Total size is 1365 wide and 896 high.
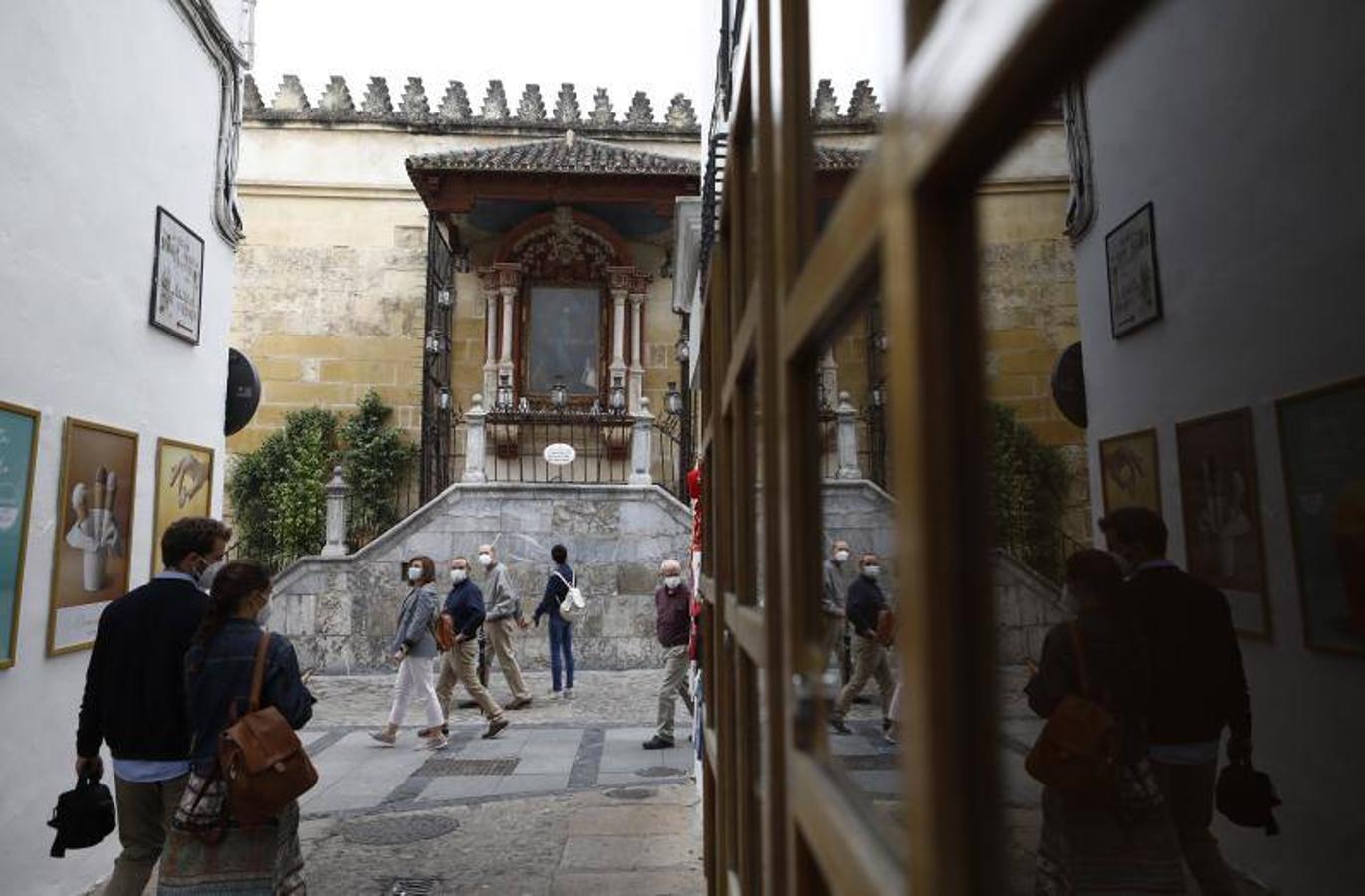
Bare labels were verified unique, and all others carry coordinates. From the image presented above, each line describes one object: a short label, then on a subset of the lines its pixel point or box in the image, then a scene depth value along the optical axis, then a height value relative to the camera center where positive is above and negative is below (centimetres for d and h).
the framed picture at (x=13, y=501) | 365 +21
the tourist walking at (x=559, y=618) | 970 -80
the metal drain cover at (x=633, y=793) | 591 -168
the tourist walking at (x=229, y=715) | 294 -56
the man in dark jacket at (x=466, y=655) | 782 -97
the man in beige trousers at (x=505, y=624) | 905 -81
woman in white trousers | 724 -86
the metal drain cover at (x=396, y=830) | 511 -169
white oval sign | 1470 +153
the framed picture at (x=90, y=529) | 407 +11
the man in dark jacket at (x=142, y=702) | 314 -54
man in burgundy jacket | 734 -81
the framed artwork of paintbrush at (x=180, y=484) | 499 +39
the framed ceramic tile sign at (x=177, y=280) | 486 +155
